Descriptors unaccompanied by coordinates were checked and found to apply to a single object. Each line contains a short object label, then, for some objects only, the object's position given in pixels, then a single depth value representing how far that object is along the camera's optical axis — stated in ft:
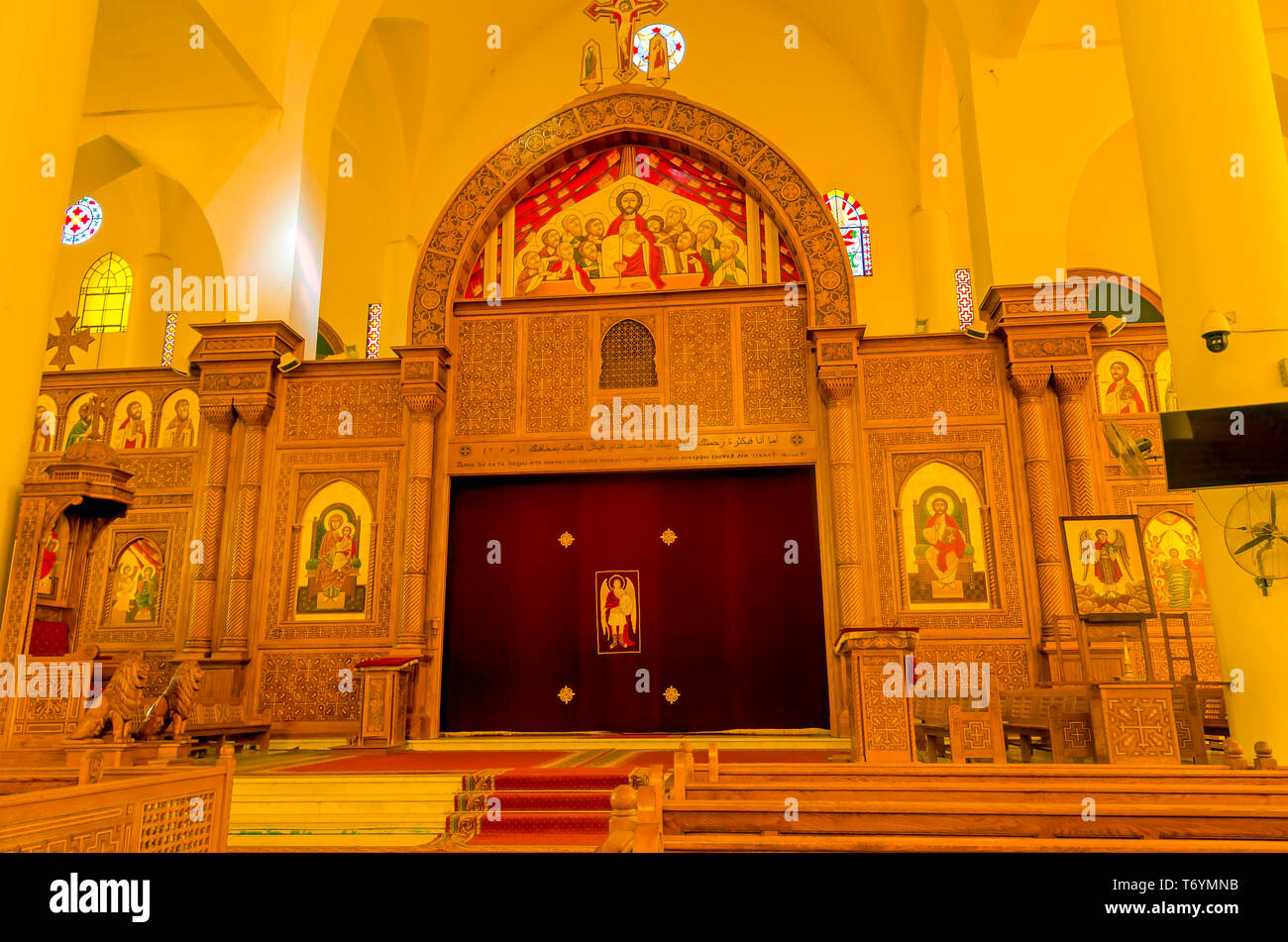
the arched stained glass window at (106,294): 49.88
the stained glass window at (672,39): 50.96
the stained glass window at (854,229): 50.37
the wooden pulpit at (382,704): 29.35
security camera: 21.52
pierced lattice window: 35.29
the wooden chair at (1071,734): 21.53
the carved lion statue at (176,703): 24.11
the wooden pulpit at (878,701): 22.06
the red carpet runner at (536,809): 18.19
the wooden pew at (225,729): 26.94
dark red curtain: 33.30
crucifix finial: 37.58
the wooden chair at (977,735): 25.03
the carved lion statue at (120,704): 22.13
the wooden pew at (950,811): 8.20
